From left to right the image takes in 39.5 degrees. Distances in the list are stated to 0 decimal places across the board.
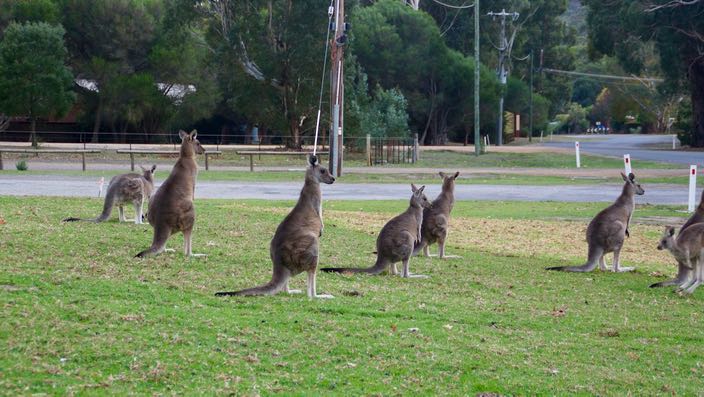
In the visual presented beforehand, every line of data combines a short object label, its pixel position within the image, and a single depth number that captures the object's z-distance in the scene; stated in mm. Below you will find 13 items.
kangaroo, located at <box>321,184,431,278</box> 12211
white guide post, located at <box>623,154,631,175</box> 24022
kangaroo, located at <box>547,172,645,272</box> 14047
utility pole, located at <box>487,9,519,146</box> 73438
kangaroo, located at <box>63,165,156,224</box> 15891
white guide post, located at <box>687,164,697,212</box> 22656
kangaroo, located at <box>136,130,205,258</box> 12273
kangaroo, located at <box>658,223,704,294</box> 12070
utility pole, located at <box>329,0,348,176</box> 34312
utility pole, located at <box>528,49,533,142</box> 83750
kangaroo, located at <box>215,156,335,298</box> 9883
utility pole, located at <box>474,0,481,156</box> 53906
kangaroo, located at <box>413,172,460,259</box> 14562
